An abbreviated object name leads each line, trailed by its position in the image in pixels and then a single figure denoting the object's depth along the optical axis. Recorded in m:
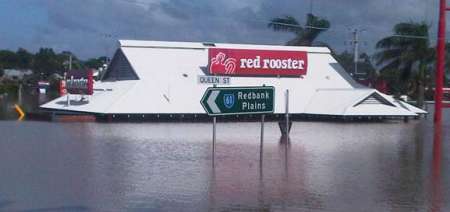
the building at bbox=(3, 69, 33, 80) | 140.05
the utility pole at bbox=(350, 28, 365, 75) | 87.72
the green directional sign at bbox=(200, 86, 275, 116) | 18.38
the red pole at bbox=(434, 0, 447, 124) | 50.62
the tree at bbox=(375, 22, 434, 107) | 64.75
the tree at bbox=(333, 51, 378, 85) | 95.44
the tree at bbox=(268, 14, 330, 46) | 72.06
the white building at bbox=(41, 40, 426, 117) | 50.94
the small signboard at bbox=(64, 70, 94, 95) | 51.18
